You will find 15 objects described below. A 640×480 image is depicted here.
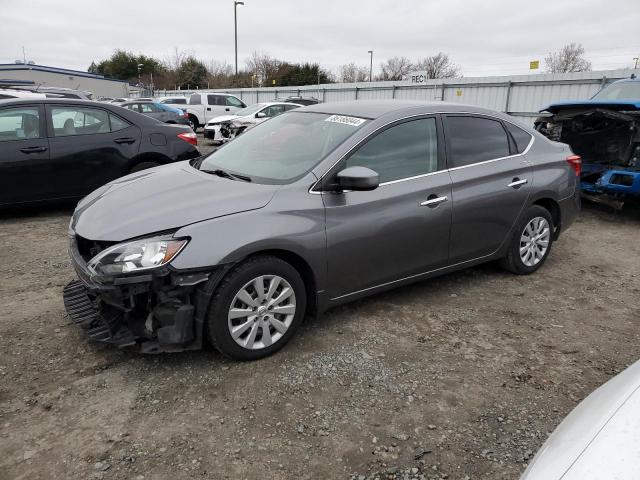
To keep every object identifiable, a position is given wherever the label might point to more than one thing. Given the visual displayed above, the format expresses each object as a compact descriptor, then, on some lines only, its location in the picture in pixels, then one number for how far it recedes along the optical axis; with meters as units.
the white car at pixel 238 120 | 14.95
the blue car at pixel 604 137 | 6.52
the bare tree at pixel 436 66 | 66.38
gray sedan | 2.86
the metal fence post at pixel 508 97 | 16.48
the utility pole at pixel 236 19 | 37.76
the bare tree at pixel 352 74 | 68.75
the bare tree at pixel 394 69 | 69.94
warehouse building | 37.69
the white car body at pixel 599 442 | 1.44
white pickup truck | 21.20
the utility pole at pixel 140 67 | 70.20
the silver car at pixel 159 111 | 16.78
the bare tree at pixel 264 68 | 57.97
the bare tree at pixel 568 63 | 53.50
